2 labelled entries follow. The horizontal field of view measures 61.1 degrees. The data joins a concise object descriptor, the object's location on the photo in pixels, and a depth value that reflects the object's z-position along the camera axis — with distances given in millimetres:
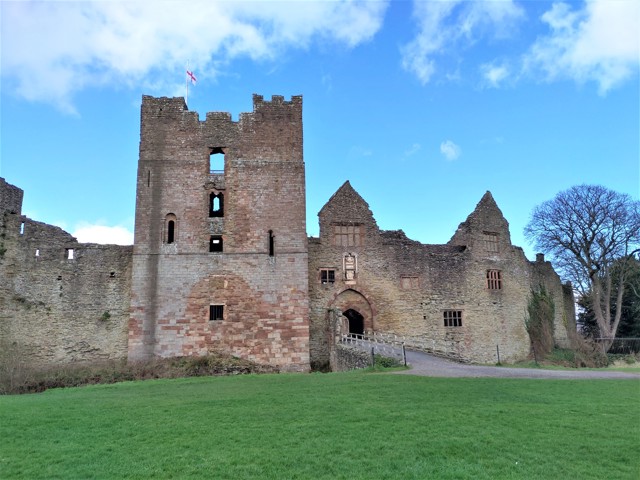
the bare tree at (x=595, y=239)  40281
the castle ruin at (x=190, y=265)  26828
